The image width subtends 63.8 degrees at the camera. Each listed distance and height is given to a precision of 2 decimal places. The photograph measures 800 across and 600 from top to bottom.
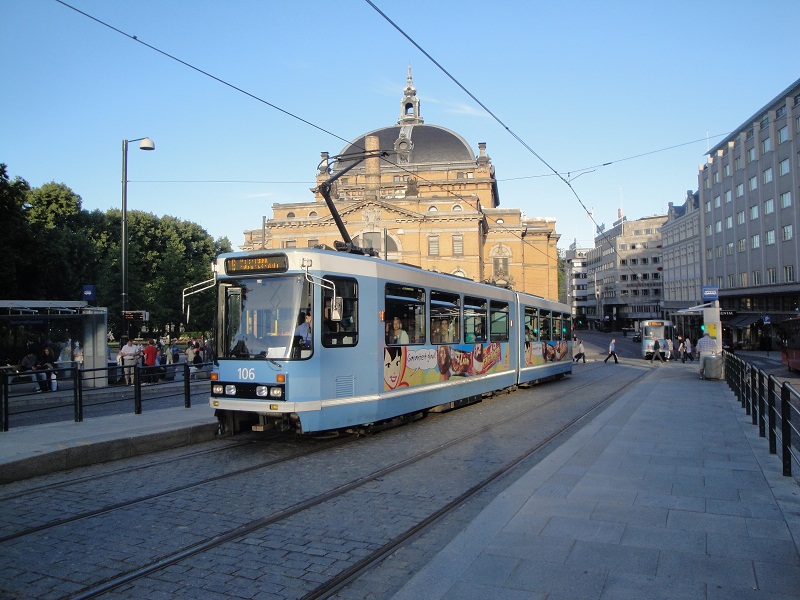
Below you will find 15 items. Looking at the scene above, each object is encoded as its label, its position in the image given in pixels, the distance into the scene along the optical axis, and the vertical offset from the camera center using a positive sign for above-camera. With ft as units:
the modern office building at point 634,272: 329.93 +28.98
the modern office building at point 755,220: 157.69 +29.63
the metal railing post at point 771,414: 28.22 -3.93
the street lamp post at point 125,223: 61.77 +10.85
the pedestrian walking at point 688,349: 138.85 -4.90
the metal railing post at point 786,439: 23.72 -4.24
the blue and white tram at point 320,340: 30.48 -0.43
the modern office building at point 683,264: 229.45 +24.30
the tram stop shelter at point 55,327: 61.26 +0.90
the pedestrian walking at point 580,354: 130.82 -5.24
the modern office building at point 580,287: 418.51 +27.78
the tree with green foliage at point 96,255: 111.55 +19.20
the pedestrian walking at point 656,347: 142.82 -4.34
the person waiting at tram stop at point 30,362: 62.54 -2.63
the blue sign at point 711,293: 91.61 +4.82
